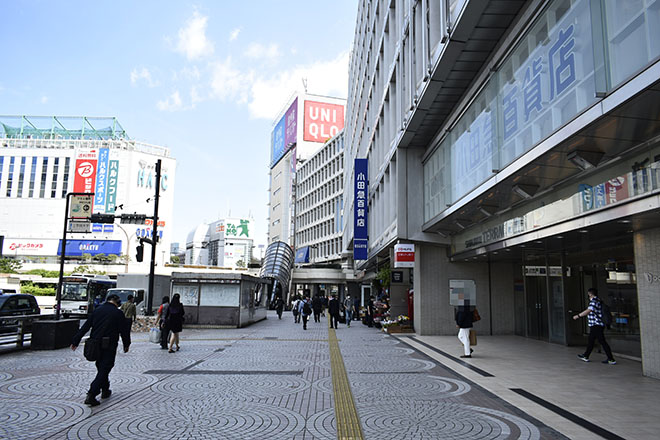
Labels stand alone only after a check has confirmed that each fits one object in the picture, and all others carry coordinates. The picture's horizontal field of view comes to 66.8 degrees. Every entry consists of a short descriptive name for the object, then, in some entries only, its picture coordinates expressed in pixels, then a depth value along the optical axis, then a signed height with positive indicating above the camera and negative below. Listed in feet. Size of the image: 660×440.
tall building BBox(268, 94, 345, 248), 331.57 +98.09
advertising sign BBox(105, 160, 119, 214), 285.64 +53.57
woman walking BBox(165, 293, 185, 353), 43.27 -3.30
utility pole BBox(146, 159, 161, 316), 71.91 +4.75
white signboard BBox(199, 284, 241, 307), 73.26 -1.96
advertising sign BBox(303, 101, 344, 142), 336.29 +110.87
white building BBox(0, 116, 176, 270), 287.89 +50.20
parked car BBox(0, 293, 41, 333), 57.16 -3.15
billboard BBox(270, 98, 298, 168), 343.05 +107.25
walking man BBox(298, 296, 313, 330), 71.82 -4.04
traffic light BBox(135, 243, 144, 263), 68.84 +3.76
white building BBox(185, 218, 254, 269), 593.01 +48.62
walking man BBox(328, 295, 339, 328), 71.10 -3.65
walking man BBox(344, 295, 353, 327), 79.43 -3.98
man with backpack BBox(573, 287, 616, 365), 35.78 -2.45
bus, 100.37 -3.17
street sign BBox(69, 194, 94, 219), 66.49 +9.83
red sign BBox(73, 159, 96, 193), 289.33 +59.96
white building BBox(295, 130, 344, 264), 236.22 +40.98
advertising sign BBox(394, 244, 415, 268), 59.47 +3.49
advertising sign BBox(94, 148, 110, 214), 288.10 +61.24
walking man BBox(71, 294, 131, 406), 23.49 -2.63
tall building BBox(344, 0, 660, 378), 23.07 +7.42
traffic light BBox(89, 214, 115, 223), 71.15 +8.79
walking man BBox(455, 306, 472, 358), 39.83 -3.00
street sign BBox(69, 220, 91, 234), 68.01 +7.26
